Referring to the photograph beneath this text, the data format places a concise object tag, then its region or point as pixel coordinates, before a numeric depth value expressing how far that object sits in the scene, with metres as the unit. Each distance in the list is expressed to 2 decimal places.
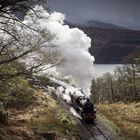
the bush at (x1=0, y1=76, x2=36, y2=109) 19.75
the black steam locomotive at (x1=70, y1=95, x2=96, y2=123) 34.75
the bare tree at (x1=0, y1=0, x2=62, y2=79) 14.76
